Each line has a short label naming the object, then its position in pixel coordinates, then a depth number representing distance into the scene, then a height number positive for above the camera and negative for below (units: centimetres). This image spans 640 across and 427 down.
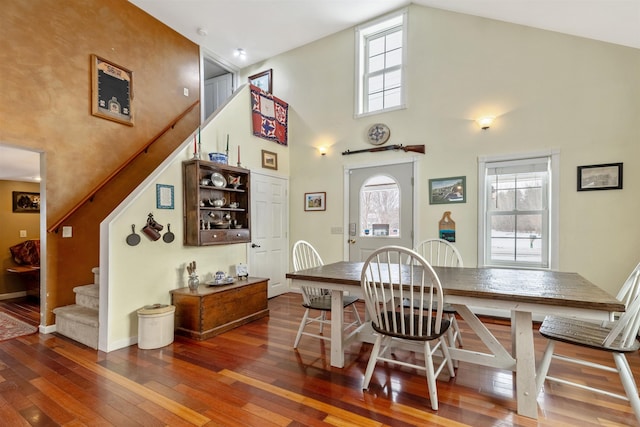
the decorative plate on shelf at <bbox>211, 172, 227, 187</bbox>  373 +39
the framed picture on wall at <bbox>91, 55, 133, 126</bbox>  386 +157
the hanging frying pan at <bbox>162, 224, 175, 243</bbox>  332 -26
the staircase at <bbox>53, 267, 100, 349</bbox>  296 -105
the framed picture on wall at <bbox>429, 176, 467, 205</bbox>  403 +29
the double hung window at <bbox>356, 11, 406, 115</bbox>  460 +227
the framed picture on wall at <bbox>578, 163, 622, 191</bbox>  326 +38
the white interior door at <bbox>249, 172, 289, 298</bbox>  468 -30
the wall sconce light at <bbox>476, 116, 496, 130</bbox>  387 +113
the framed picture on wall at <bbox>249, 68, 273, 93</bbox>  578 +252
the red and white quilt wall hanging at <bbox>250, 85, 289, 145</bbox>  468 +154
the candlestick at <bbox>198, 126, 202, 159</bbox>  373 +78
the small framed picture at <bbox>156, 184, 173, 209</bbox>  326 +17
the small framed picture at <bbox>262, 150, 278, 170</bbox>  489 +84
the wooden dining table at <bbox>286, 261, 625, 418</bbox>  167 -51
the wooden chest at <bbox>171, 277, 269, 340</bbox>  312 -103
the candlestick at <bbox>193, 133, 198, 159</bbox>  358 +74
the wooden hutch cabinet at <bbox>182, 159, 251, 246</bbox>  350 +11
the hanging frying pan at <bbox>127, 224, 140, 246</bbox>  297 -25
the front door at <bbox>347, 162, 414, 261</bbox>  441 +6
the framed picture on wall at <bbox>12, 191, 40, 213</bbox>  523 +17
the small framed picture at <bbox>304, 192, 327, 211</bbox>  508 +18
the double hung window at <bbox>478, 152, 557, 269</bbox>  361 -1
